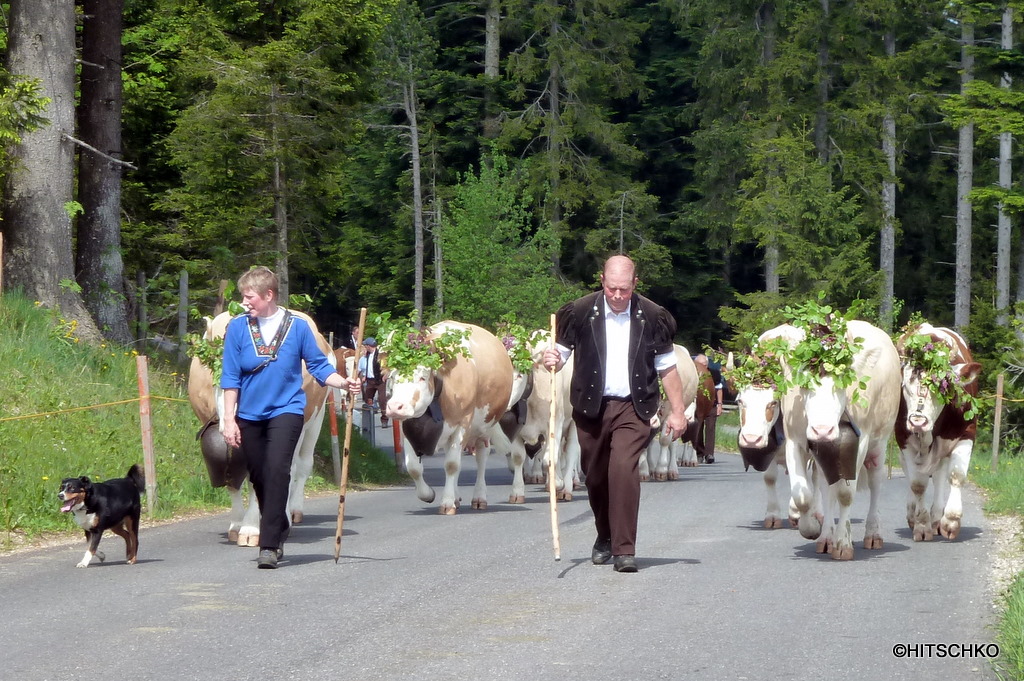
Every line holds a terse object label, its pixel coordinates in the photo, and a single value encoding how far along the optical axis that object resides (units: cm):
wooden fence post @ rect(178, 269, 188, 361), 2564
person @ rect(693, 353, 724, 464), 2872
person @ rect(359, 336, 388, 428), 3139
